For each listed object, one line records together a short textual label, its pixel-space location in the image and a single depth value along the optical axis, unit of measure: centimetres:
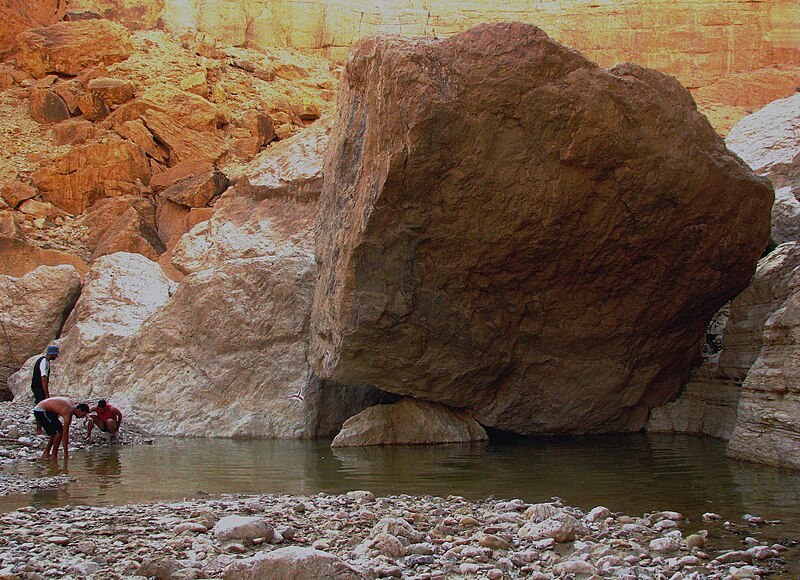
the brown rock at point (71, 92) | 2897
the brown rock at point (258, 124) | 3095
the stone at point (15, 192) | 2516
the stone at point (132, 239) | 2261
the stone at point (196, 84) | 3134
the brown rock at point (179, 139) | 2817
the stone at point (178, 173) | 2652
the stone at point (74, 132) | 2741
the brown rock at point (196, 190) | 2477
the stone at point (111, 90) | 2864
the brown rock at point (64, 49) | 3095
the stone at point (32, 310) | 1322
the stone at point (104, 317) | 1154
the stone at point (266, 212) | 1302
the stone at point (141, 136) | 2750
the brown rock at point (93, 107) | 2839
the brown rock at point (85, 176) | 2608
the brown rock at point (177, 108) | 2819
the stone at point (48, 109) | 2897
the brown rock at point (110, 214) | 2447
